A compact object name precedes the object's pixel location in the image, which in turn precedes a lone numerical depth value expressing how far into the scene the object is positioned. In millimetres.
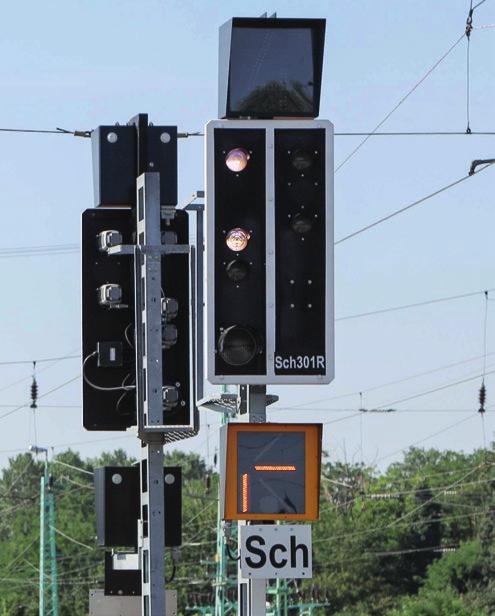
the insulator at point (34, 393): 87375
